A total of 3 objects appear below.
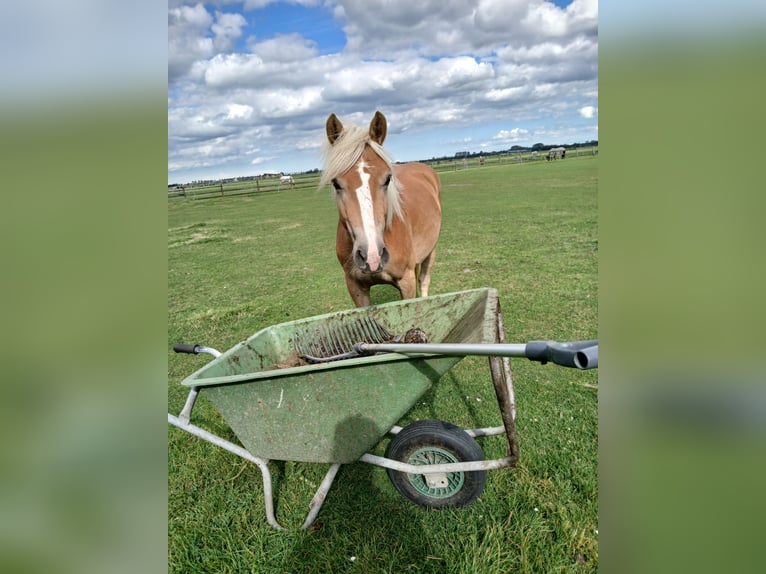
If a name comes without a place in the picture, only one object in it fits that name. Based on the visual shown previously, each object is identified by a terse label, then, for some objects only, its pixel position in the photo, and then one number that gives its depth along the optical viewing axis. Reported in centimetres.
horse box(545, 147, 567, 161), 4851
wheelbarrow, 197
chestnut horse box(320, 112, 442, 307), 290
